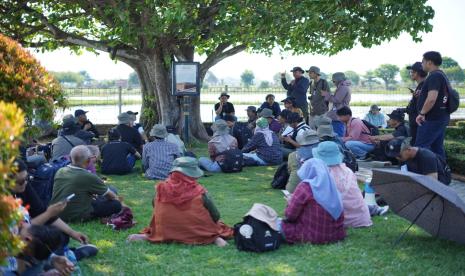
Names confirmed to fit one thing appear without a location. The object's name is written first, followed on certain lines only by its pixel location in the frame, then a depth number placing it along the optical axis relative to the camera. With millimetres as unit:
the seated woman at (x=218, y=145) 12117
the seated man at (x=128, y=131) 12273
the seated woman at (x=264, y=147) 12430
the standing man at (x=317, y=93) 14703
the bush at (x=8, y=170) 3326
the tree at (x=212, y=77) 130175
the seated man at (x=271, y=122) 13820
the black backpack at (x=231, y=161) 11891
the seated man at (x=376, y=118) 16742
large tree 13023
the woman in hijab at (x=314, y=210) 6609
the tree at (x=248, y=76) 102838
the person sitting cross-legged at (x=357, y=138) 12328
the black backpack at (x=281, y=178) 10078
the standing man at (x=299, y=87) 15453
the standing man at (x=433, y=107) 8328
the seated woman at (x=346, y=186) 7270
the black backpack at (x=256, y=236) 6426
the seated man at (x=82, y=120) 13961
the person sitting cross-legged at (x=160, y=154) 11062
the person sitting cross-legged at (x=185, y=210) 6742
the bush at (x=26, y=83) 5445
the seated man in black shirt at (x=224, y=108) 16391
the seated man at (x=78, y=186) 7238
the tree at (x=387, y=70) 103088
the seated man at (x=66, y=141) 10055
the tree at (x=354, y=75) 96112
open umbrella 6047
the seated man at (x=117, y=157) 11523
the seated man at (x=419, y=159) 7145
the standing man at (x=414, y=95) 8992
